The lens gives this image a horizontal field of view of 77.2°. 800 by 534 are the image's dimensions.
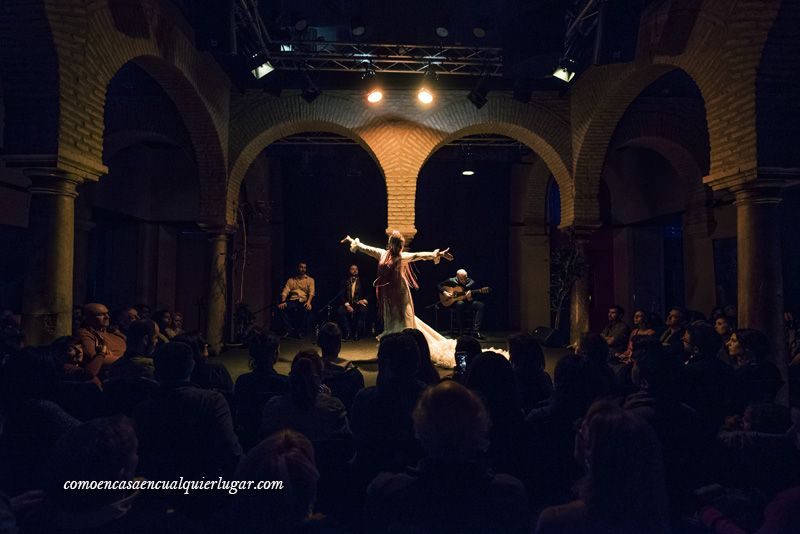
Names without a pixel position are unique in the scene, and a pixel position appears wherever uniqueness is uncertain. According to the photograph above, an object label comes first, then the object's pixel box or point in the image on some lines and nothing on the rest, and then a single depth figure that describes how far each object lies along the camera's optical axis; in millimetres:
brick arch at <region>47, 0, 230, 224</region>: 4371
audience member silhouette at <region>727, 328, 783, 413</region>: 2738
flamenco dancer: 7246
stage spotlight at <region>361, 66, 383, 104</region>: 7973
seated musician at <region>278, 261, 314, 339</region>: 10195
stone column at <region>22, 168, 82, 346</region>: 4383
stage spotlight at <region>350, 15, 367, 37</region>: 6839
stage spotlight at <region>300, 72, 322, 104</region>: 7518
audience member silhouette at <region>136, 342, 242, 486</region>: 2152
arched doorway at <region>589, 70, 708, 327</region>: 8938
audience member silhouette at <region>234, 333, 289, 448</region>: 2801
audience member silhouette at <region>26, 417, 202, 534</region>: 1439
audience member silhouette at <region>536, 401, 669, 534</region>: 1343
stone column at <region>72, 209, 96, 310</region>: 9385
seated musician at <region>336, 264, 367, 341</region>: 9984
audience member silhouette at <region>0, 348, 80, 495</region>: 2209
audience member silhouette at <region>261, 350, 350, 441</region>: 2314
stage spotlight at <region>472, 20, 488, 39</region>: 6789
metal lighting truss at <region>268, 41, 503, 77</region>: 7078
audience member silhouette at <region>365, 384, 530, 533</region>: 1438
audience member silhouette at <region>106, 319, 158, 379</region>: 3076
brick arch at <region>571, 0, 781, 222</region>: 4379
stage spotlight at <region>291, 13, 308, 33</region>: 6752
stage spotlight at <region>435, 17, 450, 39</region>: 6688
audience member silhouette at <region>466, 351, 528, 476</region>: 2324
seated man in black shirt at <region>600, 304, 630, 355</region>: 7516
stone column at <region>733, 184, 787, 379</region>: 4512
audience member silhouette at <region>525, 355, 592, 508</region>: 2318
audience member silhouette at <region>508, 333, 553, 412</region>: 2961
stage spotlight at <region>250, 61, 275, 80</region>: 6719
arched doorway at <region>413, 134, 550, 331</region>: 12703
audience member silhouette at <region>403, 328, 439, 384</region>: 3248
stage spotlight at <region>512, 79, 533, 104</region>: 7754
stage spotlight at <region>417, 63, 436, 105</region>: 7371
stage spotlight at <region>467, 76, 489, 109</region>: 7440
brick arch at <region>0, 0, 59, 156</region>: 4242
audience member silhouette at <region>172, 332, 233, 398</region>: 3299
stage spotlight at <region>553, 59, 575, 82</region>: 6348
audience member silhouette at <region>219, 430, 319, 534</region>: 1335
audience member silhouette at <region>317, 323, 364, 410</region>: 3014
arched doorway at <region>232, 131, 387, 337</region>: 12305
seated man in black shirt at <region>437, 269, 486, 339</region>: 10641
